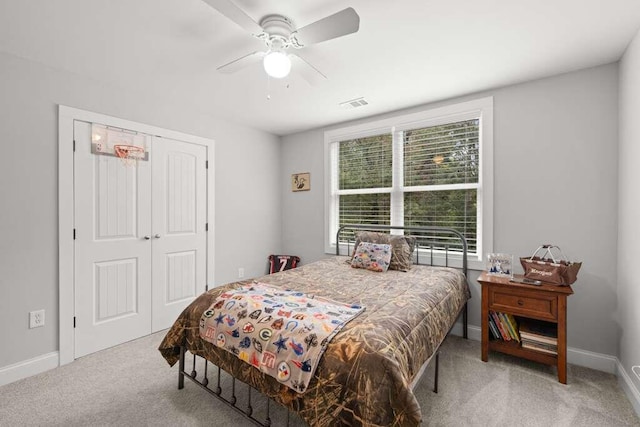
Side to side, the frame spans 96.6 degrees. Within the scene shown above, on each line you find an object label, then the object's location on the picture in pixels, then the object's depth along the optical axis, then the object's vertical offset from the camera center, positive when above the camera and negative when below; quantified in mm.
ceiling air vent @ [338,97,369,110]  3143 +1236
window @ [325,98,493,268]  2984 +483
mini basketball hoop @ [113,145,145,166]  2844 +607
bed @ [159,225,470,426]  1203 -690
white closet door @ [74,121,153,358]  2611 -354
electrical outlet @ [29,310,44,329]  2344 -881
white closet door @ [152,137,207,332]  3146 -164
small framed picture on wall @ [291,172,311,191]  4316 +477
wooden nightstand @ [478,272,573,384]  2158 -771
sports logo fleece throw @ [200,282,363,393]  1371 -629
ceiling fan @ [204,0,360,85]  1489 +1055
